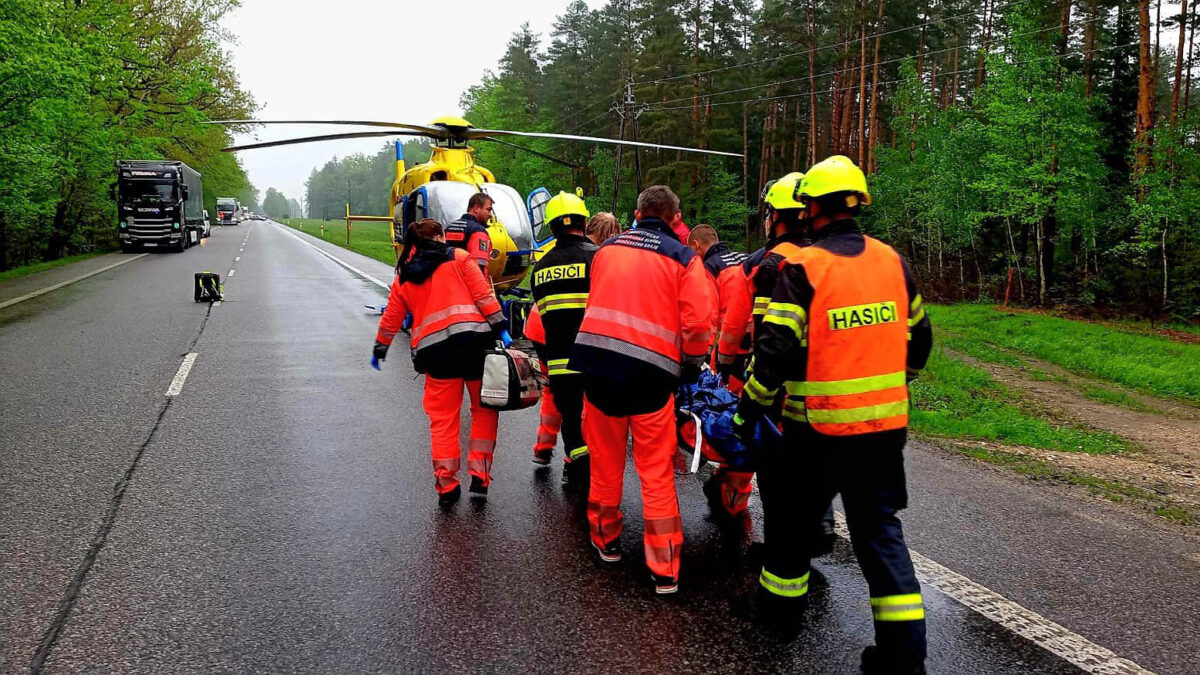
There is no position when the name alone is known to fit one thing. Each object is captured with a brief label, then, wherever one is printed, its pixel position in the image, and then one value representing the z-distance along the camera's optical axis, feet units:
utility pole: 104.47
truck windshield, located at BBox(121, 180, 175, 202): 96.07
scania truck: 96.32
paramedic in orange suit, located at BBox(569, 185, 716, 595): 12.69
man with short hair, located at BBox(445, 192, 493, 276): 23.71
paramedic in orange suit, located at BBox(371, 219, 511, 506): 16.44
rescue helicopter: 35.47
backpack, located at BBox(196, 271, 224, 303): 49.08
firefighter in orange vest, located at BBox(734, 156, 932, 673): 10.31
